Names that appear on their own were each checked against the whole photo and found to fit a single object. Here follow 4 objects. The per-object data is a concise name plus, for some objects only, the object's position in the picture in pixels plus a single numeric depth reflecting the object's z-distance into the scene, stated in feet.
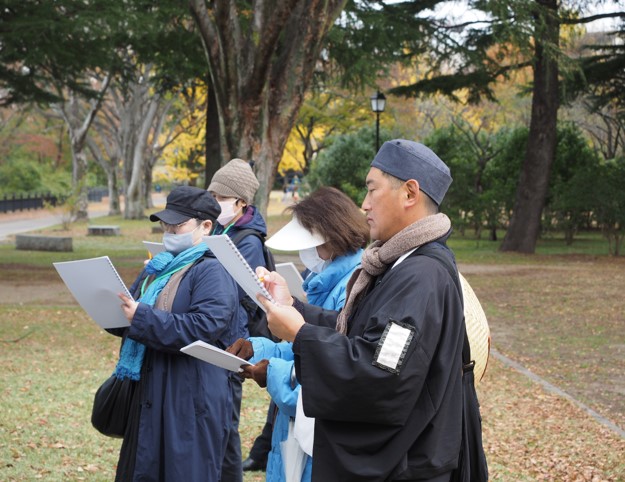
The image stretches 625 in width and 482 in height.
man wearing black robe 8.41
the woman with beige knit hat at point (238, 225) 17.76
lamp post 88.89
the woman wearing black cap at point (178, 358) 13.23
